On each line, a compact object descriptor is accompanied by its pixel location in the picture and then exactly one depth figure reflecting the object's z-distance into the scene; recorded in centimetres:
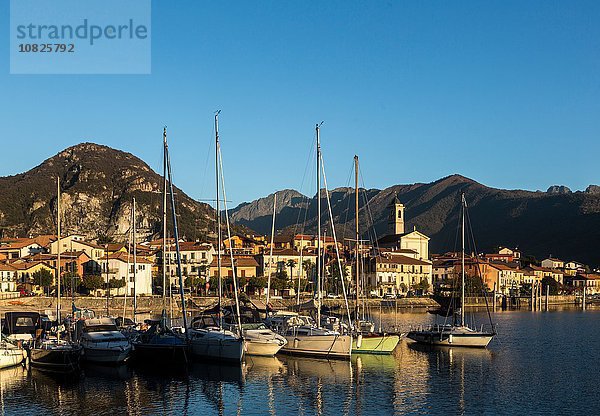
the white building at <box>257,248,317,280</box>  12400
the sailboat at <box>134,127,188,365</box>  4197
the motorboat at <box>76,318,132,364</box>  4097
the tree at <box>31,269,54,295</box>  10188
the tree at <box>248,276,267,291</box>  11212
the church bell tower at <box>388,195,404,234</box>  17750
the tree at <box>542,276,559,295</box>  15000
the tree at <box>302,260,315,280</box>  11889
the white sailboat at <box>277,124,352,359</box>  4406
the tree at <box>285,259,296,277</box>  12462
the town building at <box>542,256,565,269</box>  18588
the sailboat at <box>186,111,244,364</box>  4075
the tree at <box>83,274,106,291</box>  9819
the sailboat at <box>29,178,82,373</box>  3884
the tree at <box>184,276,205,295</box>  11025
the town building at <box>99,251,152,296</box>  10519
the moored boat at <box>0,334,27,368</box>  3884
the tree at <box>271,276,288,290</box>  11288
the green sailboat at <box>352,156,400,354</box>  4625
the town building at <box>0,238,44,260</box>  12538
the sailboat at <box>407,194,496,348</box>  5397
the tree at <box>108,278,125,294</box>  10200
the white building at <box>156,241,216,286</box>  11952
